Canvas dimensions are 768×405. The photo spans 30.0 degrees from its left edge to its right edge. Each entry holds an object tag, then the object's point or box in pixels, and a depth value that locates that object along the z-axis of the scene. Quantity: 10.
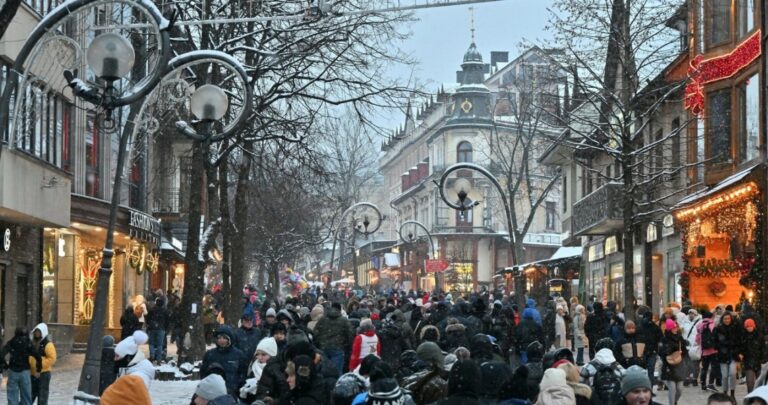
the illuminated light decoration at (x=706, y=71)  33.19
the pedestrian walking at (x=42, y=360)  21.09
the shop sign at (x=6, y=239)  32.69
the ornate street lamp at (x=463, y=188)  35.22
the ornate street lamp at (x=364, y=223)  59.47
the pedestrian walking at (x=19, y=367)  20.58
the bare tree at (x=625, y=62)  31.20
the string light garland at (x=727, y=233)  30.75
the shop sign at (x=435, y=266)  75.36
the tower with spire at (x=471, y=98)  110.94
